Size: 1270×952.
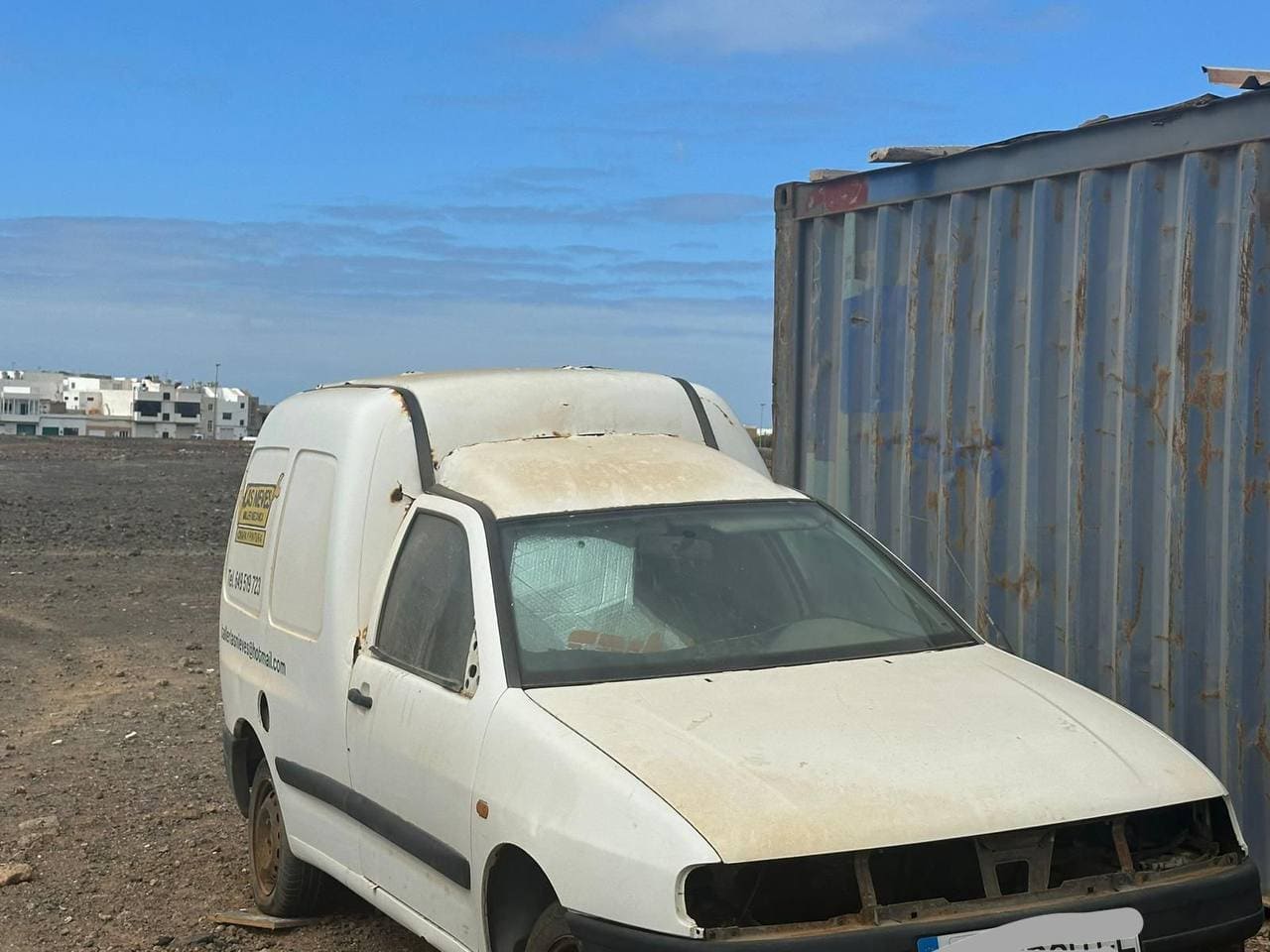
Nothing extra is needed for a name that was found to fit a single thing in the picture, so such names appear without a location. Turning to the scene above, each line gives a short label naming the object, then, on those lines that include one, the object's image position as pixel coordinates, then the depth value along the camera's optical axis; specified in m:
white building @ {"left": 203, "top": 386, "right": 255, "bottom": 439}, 146.88
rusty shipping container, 5.67
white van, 3.64
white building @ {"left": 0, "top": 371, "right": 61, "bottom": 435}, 126.25
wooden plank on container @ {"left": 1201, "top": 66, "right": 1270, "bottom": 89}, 6.50
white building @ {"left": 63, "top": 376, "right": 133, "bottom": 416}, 151.25
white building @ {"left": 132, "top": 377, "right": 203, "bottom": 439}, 138.88
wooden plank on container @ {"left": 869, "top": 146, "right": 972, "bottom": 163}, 7.14
